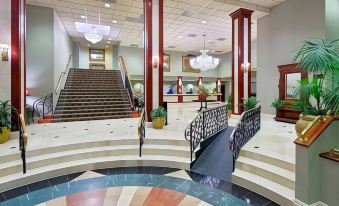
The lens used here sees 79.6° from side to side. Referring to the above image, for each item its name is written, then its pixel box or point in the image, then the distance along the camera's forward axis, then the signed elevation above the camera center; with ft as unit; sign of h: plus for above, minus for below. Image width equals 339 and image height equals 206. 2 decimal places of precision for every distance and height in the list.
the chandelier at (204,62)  40.70 +7.55
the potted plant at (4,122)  15.37 -1.77
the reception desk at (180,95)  46.14 +0.56
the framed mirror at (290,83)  24.73 +2.06
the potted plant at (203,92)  36.20 +1.33
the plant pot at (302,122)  13.22 -1.51
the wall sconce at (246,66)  28.93 +4.76
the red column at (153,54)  21.65 +4.86
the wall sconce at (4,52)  17.13 +4.03
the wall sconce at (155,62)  21.77 +4.02
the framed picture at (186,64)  58.03 +10.12
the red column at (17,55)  17.65 +3.88
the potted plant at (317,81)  9.82 +1.17
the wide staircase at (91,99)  26.31 +0.07
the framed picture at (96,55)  55.16 +12.16
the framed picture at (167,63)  55.41 +10.05
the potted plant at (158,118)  20.06 -1.83
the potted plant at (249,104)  21.66 -0.48
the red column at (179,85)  55.11 +3.92
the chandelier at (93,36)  31.58 +9.92
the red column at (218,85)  61.21 +4.42
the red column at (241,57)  28.40 +6.06
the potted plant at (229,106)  28.75 -1.03
